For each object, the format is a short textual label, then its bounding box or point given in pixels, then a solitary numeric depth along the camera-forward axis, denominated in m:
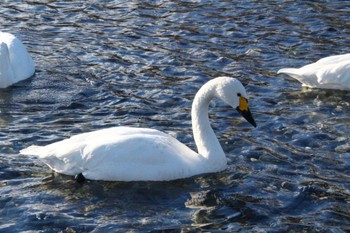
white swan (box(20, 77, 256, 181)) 9.67
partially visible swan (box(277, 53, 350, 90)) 12.76
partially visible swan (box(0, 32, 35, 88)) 13.16
